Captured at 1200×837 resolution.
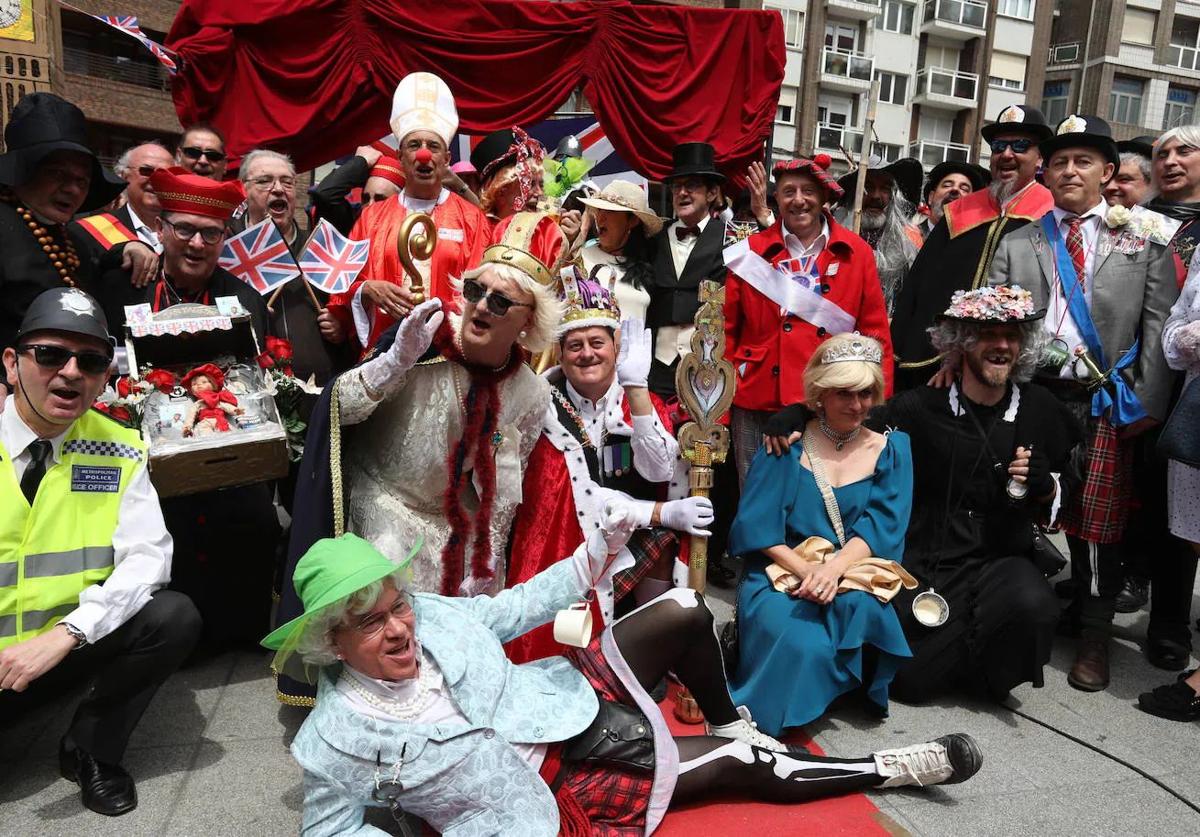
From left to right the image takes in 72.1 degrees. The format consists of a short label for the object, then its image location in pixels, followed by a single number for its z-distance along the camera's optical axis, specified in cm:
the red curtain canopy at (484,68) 490
